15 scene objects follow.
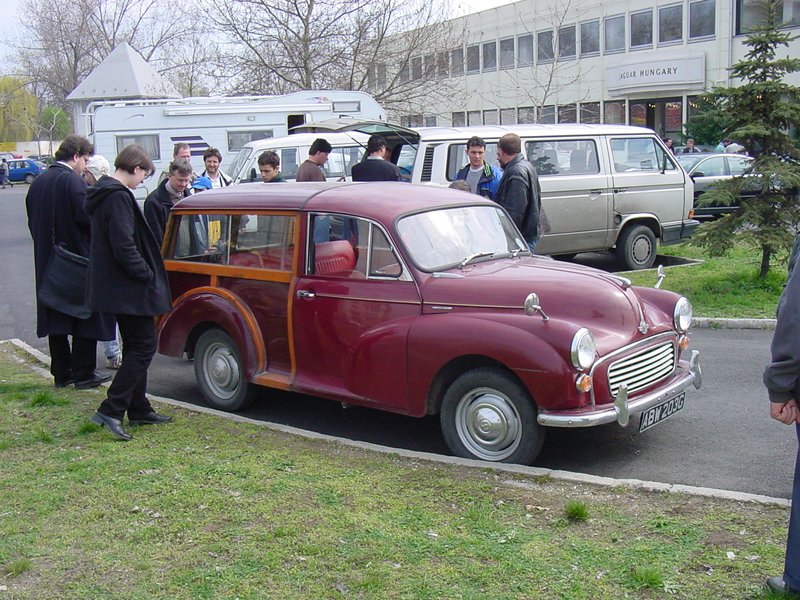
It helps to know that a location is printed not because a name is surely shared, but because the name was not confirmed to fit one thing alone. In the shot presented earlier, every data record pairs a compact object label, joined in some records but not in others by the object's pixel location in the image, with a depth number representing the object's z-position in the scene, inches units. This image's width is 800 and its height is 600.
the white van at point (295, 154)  663.1
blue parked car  2421.3
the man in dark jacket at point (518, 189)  369.7
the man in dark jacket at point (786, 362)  141.3
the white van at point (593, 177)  511.8
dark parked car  813.2
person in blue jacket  401.4
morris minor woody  227.3
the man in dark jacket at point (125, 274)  254.2
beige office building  1584.6
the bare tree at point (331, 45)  1096.2
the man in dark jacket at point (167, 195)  348.2
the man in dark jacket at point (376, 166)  410.6
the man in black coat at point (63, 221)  306.8
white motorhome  864.3
